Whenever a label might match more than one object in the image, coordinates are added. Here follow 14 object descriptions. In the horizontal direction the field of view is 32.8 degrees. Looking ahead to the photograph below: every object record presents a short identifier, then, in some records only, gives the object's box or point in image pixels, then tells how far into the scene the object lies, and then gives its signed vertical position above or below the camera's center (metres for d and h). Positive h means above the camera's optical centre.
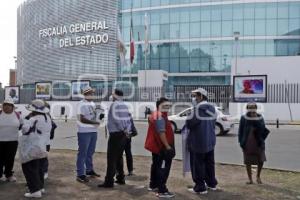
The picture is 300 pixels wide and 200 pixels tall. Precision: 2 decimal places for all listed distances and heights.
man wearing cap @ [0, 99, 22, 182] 9.62 -0.82
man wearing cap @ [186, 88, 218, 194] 9.04 -0.75
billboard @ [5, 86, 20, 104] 46.86 +0.09
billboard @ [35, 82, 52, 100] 47.12 +0.19
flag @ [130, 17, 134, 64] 52.53 +4.36
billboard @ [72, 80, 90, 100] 45.40 +0.47
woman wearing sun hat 8.52 -0.67
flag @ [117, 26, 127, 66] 50.18 +4.45
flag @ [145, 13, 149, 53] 52.74 +5.82
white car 23.97 -1.43
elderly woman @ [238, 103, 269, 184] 10.03 -0.87
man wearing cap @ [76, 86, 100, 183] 9.93 -0.69
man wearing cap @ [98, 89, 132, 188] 9.31 -0.72
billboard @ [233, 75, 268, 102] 37.43 +0.36
